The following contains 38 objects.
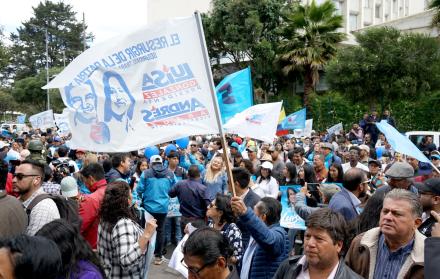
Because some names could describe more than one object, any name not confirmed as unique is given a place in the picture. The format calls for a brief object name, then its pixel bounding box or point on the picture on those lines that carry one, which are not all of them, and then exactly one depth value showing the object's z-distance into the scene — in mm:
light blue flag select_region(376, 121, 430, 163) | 6314
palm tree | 29391
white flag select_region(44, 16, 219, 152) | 4855
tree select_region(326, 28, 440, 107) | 24359
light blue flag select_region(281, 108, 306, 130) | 16359
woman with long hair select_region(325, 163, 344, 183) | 7270
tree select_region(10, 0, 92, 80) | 76375
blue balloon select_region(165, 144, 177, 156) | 11509
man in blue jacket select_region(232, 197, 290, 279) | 4074
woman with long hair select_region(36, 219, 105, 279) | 3180
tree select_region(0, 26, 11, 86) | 23828
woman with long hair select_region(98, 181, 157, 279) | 4238
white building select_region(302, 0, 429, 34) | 48844
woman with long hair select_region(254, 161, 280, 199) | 8328
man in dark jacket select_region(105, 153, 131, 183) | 7730
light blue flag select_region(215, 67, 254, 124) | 7836
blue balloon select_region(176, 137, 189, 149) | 13883
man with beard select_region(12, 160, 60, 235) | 4930
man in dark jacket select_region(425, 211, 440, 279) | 2662
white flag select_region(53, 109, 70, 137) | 17688
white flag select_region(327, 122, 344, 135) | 18928
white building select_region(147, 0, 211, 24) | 56312
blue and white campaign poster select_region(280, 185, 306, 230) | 7172
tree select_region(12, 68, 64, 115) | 52031
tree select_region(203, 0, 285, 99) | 34750
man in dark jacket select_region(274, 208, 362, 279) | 3172
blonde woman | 8172
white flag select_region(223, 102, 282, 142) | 8734
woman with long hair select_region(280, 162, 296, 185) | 8477
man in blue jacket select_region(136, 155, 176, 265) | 8469
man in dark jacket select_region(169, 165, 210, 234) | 7930
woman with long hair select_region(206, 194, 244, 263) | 4715
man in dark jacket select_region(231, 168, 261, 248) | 6121
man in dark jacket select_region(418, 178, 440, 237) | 4898
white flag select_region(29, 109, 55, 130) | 20797
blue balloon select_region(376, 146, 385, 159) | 13705
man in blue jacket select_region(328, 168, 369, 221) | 5320
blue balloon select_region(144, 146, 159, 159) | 11672
